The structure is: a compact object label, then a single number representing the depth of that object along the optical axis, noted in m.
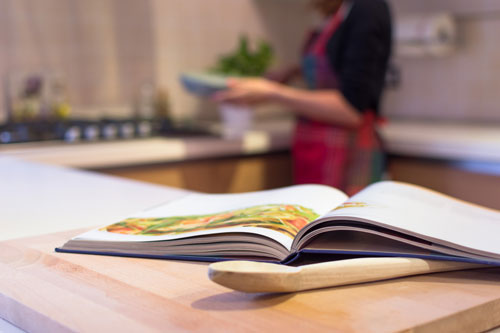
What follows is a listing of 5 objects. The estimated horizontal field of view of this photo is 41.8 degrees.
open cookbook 0.60
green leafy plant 2.44
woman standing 1.87
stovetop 2.08
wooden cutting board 0.48
